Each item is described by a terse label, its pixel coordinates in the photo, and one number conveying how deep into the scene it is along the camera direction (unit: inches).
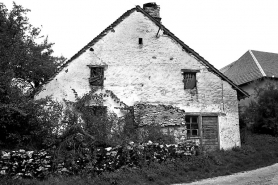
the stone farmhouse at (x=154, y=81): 581.3
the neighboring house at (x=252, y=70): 915.4
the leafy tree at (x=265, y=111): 674.8
